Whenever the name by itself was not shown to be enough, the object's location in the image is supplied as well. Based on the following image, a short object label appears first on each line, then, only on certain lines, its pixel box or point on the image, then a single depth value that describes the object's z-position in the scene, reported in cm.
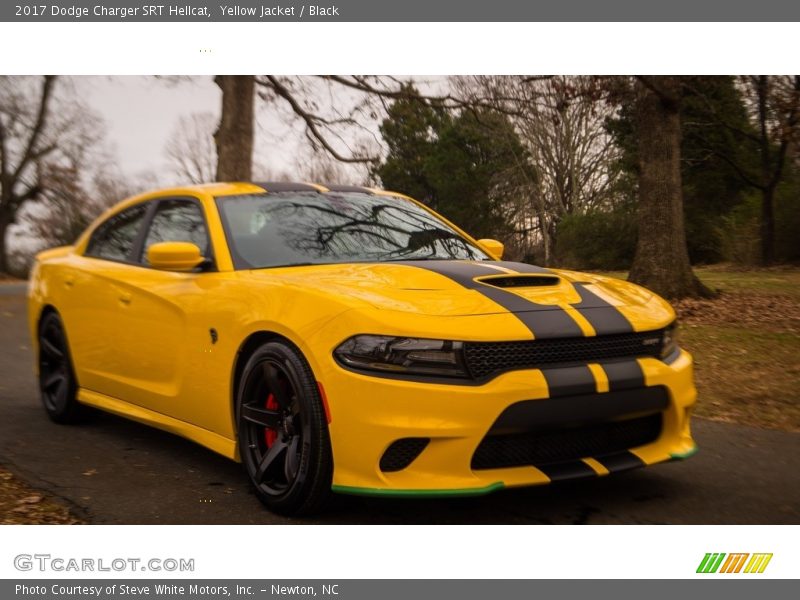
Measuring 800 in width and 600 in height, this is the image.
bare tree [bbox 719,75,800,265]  1767
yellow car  339
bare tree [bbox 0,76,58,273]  2045
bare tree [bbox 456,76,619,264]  2231
